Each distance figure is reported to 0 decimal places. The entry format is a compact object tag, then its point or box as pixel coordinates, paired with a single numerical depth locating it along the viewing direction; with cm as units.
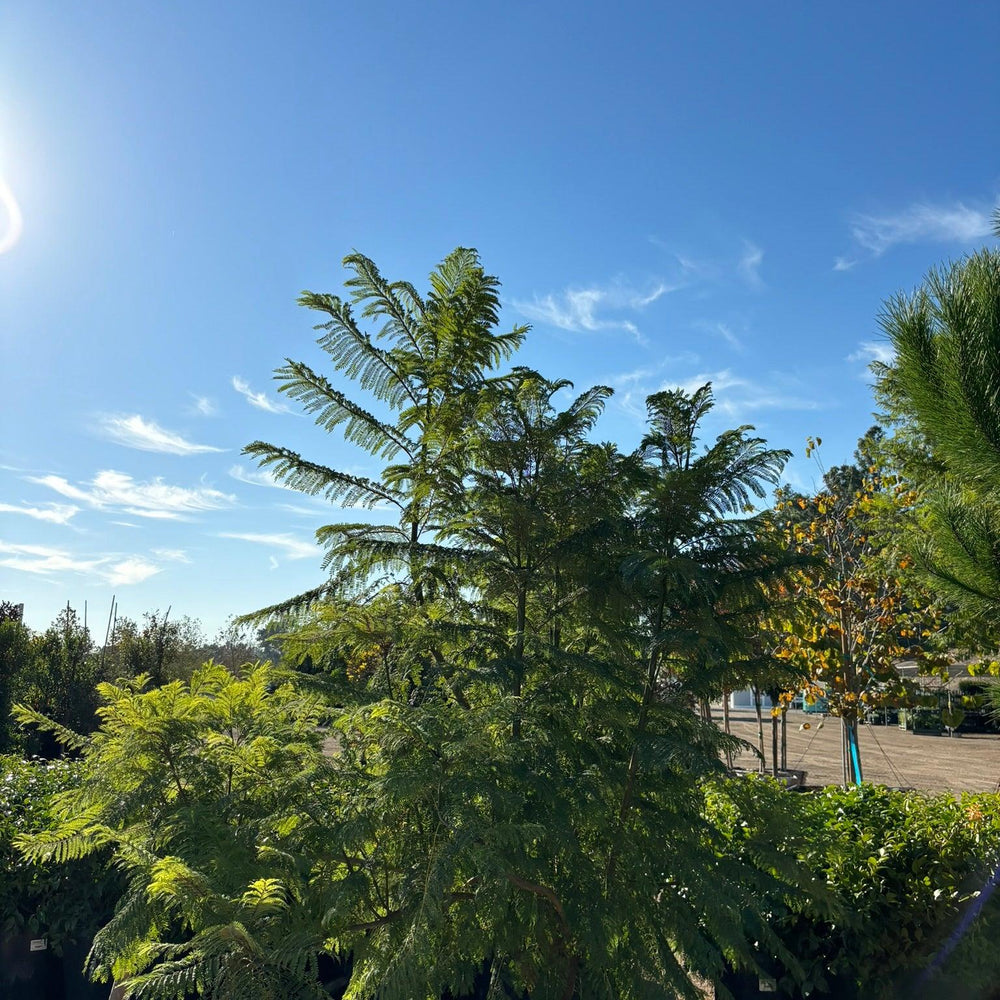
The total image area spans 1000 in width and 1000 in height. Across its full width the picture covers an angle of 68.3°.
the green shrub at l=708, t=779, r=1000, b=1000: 413
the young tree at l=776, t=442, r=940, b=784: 933
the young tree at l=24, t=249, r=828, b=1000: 272
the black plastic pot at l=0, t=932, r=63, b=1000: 484
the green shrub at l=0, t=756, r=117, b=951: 484
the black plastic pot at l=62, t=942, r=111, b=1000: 488
